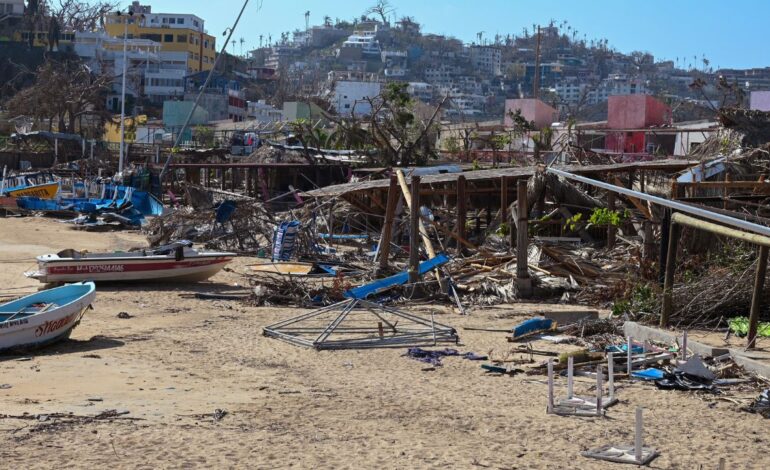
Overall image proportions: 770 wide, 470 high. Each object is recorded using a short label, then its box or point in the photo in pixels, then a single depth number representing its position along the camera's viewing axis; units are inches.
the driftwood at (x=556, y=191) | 910.4
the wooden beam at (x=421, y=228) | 716.0
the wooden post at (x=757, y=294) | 470.0
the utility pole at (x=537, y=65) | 2876.5
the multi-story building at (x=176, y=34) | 4564.5
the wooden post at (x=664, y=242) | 593.9
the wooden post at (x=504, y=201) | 895.1
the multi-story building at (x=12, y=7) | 4131.4
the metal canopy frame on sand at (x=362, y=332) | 551.2
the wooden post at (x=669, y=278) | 535.8
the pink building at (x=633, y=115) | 1871.3
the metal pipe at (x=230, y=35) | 1370.2
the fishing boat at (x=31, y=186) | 1533.0
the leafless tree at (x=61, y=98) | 2369.6
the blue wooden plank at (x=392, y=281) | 687.1
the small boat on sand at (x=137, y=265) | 778.2
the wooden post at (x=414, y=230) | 719.1
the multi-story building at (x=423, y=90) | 6057.1
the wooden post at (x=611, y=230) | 831.7
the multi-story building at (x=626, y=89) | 7426.2
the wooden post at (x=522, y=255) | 712.4
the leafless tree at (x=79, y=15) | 4151.1
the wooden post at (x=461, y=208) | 889.5
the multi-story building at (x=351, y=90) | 3818.9
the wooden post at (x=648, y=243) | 692.7
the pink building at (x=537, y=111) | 2384.4
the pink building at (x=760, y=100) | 1668.3
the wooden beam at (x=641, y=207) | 799.5
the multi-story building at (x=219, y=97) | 3431.6
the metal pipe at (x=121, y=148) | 1676.9
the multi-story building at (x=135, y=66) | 3526.1
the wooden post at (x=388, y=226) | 768.3
